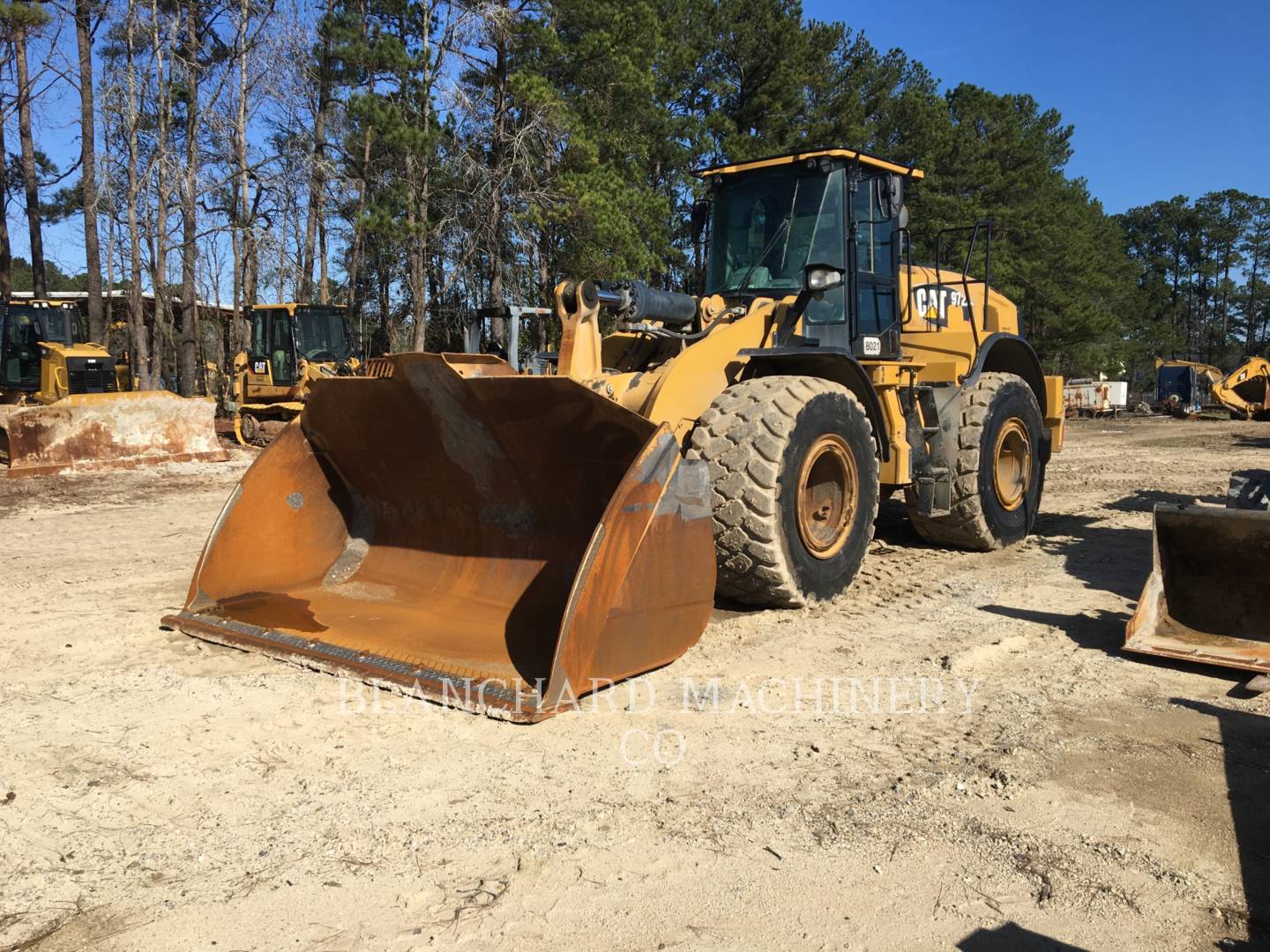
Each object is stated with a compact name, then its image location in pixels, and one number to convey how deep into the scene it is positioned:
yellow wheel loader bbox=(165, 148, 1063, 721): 3.77
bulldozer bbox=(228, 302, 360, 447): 18.84
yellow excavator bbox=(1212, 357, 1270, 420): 28.52
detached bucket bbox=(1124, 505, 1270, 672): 4.48
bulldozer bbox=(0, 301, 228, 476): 11.84
